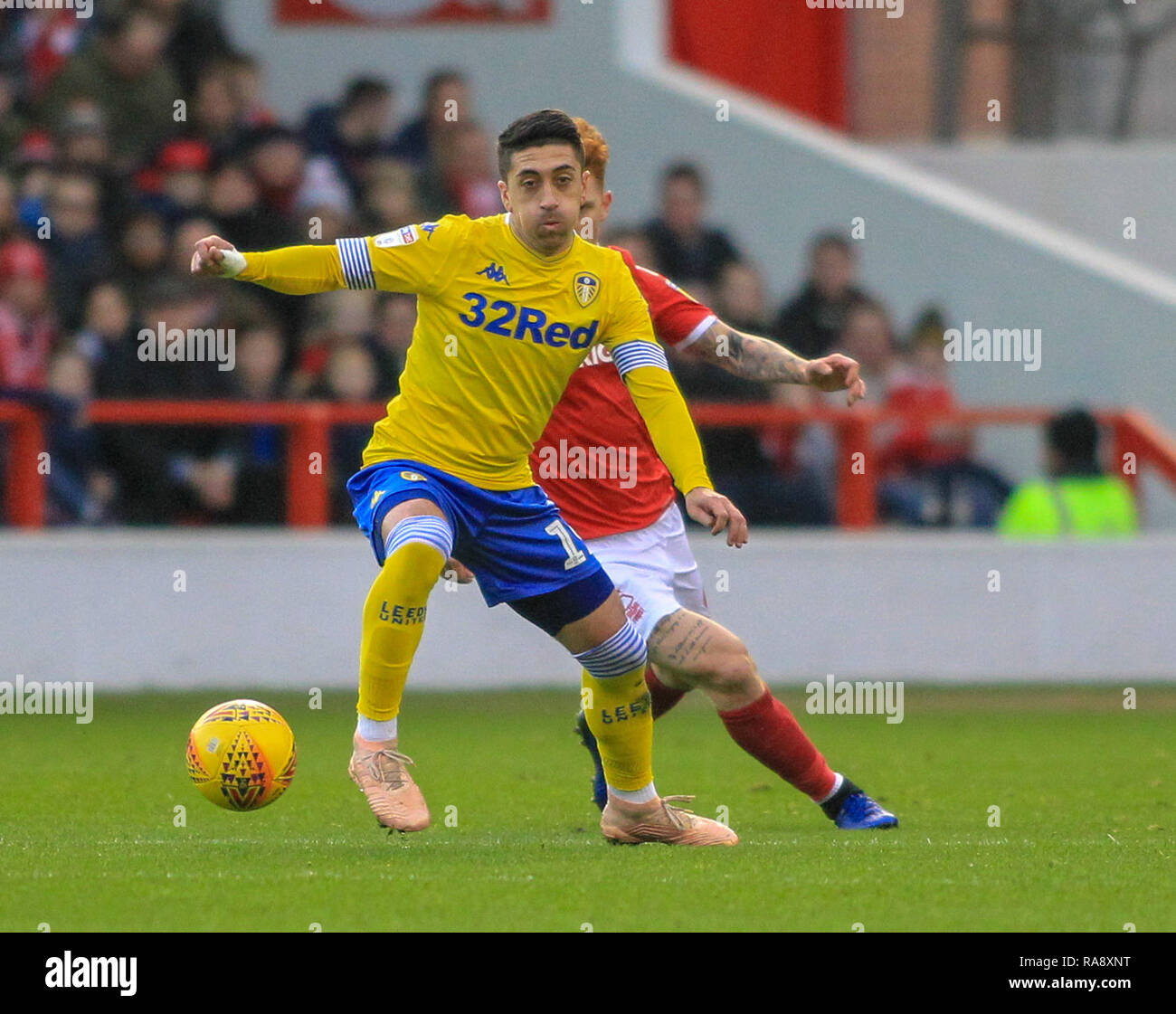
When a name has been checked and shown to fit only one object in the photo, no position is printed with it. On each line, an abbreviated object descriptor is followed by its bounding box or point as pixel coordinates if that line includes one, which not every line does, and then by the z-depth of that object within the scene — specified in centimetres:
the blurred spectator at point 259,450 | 1261
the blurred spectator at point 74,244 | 1298
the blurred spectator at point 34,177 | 1344
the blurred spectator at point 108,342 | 1262
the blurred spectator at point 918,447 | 1348
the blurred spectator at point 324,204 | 1349
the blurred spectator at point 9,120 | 1388
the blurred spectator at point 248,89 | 1447
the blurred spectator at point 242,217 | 1342
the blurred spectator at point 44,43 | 1441
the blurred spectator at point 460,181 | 1430
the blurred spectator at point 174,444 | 1235
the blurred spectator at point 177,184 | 1358
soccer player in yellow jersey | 639
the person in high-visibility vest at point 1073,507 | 1319
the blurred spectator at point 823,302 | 1409
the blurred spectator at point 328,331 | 1304
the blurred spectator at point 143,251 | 1309
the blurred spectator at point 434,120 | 1452
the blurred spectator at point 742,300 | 1386
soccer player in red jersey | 702
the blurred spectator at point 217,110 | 1416
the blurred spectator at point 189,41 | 1457
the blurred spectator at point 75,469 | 1223
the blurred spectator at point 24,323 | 1245
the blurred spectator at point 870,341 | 1419
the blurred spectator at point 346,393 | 1262
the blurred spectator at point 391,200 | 1393
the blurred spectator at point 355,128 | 1444
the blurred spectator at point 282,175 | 1382
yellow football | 669
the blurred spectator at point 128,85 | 1423
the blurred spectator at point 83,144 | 1367
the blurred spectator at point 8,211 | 1328
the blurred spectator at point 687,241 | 1416
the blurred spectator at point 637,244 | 1362
